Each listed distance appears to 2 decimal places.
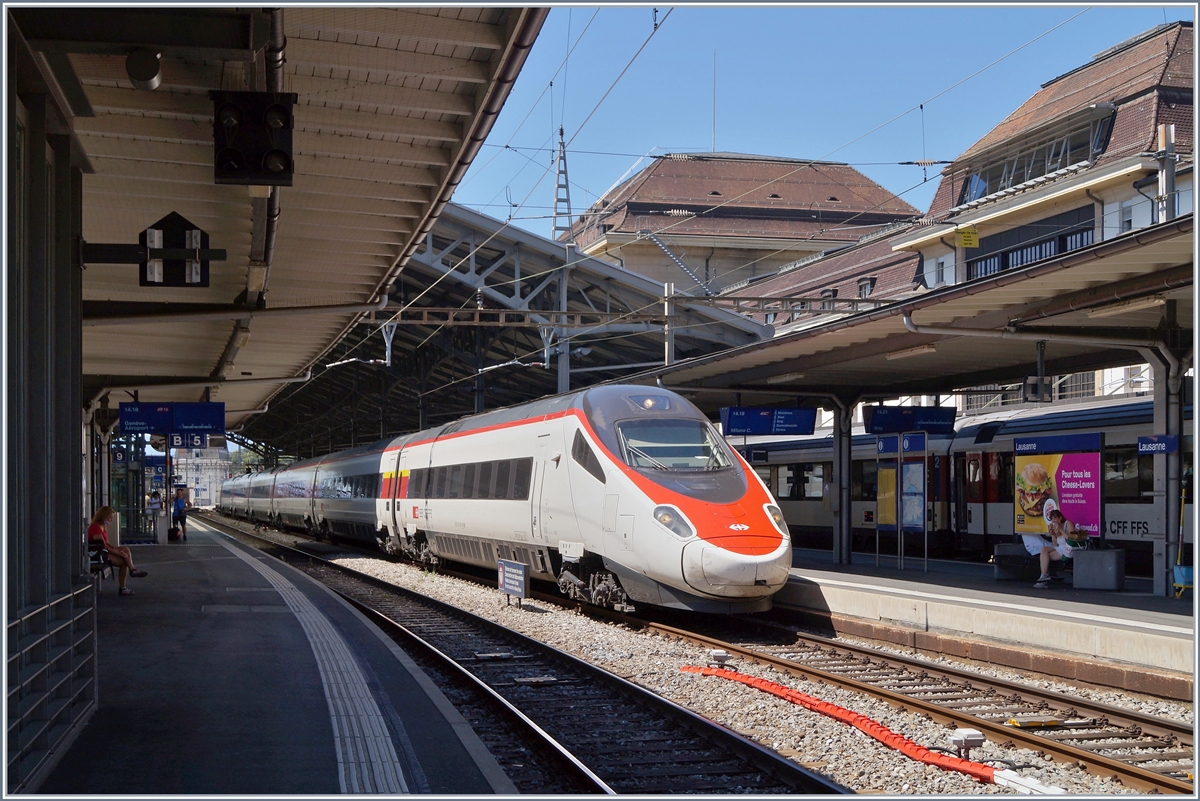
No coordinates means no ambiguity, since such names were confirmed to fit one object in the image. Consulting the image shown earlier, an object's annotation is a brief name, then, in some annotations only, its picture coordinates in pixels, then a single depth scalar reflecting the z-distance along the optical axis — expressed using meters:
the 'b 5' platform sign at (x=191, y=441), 34.38
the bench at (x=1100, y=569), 14.91
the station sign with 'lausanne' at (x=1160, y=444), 13.56
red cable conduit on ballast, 7.06
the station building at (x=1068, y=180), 26.92
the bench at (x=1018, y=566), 16.09
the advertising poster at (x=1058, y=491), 15.67
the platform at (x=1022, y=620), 9.83
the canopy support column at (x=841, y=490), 19.52
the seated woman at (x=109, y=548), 16.47
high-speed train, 12.24
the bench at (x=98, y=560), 17.91
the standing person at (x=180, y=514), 35.19
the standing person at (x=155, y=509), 34.06
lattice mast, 47.56
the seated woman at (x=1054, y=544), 15.52
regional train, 17.97
